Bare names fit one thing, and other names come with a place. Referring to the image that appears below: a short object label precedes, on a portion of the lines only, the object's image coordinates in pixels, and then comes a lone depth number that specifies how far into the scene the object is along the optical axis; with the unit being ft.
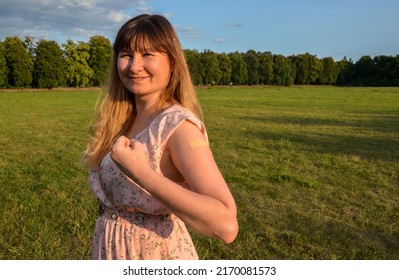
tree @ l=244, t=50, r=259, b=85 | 349.20
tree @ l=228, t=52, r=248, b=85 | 336.29
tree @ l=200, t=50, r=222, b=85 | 316.81
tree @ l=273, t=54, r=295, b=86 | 362.12
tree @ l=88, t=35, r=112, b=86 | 268.62
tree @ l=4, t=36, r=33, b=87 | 224.12
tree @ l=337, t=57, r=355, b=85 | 405.80
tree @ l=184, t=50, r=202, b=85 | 302.51
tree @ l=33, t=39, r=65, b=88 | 238.89
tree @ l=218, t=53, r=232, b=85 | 328.70
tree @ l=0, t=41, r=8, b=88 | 218.16
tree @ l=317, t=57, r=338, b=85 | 391.86
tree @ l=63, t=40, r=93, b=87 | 257.34
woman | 4.89
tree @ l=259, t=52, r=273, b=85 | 353.92
